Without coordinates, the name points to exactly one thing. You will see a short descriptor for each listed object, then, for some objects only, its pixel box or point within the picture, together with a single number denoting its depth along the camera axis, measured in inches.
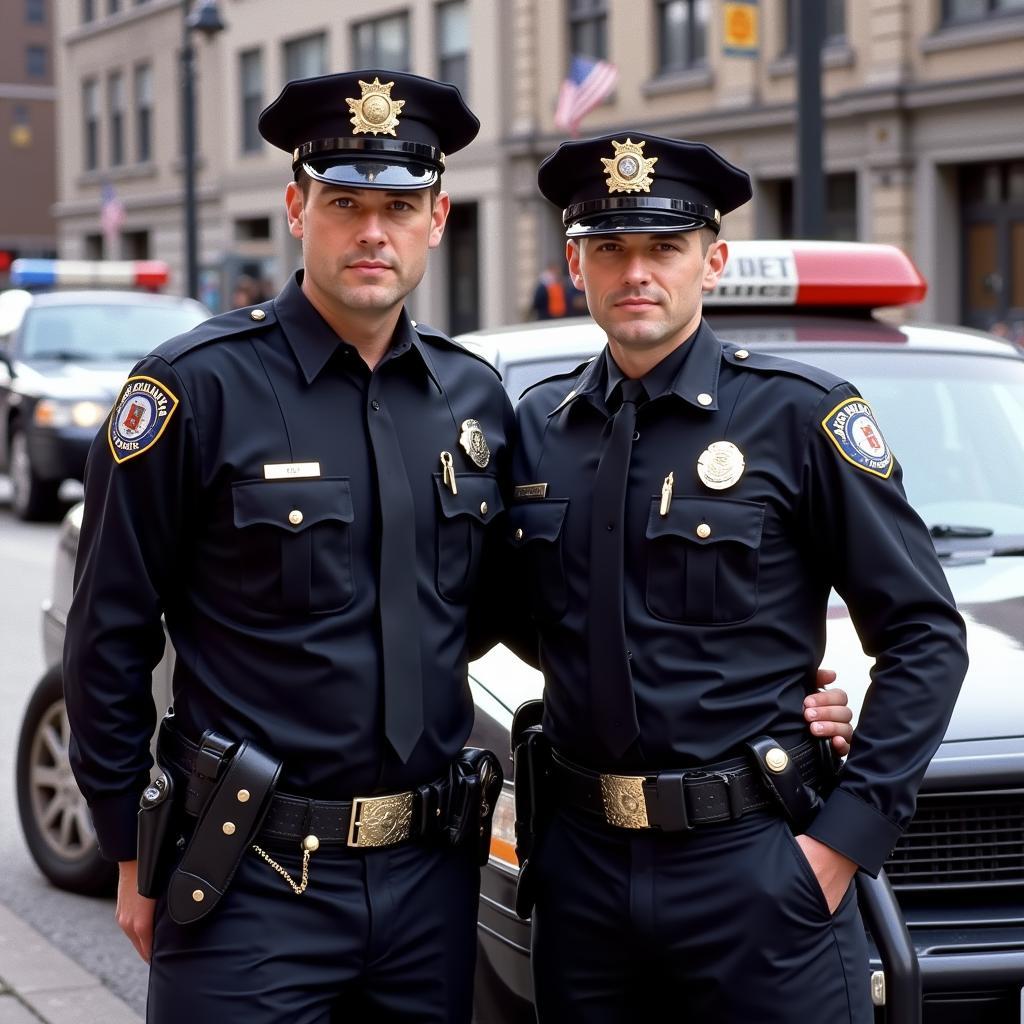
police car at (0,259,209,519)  573.6
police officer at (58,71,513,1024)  105.4
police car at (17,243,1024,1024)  126.0
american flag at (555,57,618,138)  856.9
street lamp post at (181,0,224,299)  868.6
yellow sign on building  530.3
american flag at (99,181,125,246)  1109.7
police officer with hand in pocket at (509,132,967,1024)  105.1
